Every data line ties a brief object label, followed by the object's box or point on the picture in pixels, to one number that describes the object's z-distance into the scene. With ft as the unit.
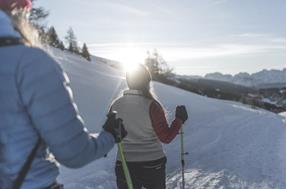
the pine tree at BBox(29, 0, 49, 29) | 108.12
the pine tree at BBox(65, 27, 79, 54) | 319.84
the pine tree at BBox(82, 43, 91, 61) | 243.40
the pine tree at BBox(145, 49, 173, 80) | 313.22
